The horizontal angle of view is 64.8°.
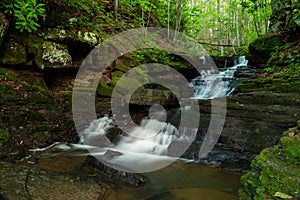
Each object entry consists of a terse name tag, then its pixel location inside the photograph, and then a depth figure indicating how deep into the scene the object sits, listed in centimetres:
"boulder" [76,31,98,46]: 755
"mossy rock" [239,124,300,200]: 231
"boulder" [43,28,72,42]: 694
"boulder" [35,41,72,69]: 664
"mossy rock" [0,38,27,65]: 607
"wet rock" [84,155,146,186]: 377
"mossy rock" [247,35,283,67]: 1071
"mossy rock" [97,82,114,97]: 713
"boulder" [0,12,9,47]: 574
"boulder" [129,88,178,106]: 711
